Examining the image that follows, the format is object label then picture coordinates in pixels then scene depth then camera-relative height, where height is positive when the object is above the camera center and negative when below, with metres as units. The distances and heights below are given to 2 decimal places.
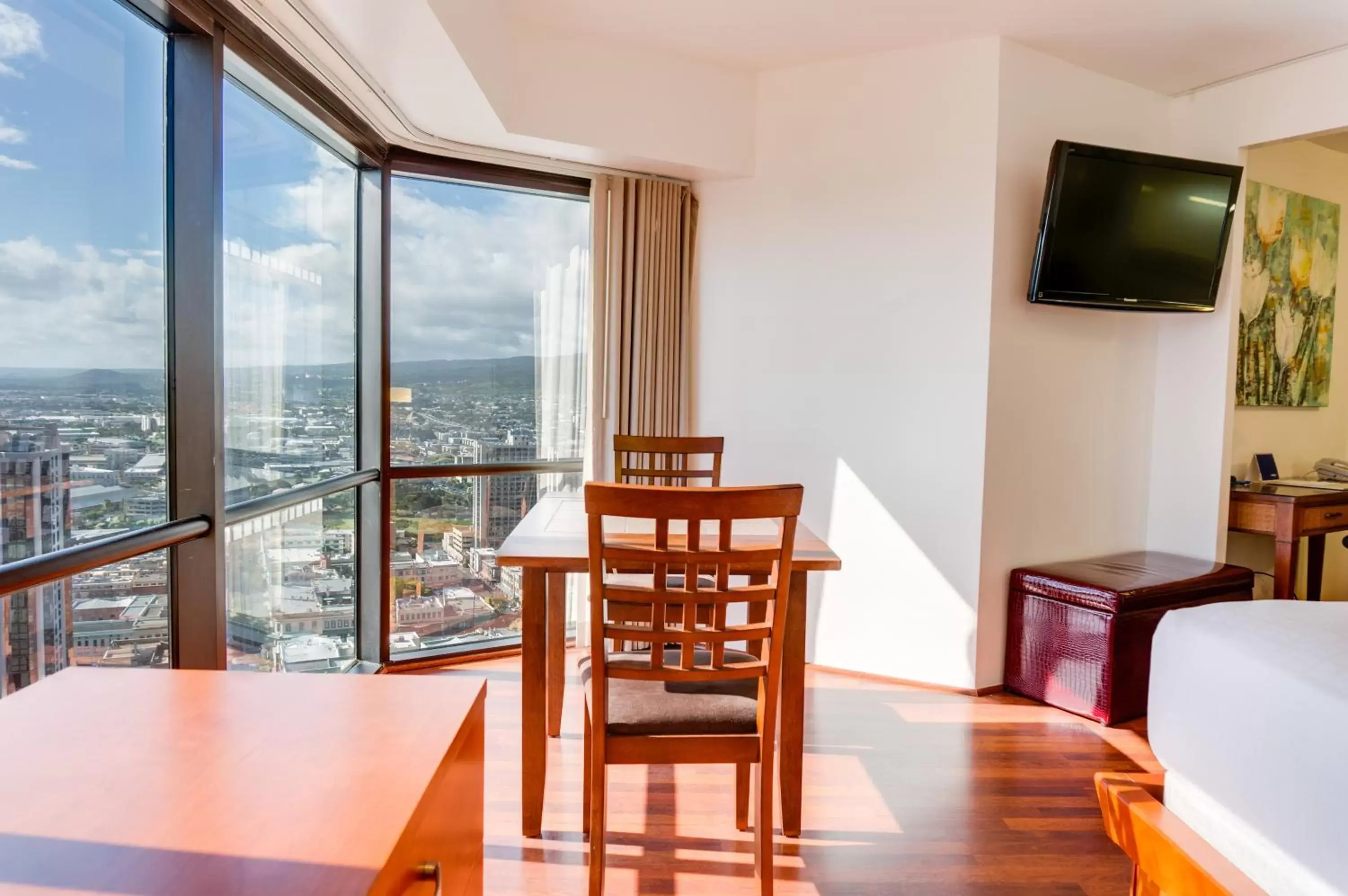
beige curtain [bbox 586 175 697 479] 3.73 +0.48
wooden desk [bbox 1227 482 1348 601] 3.51 -0.42
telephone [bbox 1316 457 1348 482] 4.08 -0.24
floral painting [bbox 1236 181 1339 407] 3.92 +0.64
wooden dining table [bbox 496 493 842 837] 2.03 -0.65
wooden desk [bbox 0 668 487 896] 0.60 -0.35
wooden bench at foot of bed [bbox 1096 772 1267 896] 1.22 -0.70
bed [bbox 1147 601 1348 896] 1.08 -0.47
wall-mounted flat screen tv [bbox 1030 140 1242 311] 3.20 +0.79
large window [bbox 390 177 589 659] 3.51 +0.09
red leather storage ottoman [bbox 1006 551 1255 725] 3.03 -0.81
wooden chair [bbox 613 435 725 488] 3.05 -0.16
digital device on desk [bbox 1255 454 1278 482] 4.02 -0.23
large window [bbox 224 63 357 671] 2.38 +0.07
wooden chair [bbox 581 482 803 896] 1.65 -0.55
